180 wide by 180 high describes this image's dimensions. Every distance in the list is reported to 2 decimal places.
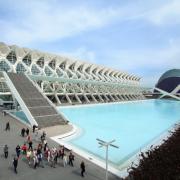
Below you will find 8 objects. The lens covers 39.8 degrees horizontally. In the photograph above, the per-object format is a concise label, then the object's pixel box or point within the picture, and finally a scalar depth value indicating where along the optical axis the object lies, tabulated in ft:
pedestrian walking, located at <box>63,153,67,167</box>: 39.72
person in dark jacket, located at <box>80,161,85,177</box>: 36.50
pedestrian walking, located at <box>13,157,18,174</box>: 35.76
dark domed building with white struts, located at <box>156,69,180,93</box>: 310.24
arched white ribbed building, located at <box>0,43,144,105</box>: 146.92
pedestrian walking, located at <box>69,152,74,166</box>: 40.19
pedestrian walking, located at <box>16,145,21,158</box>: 40.57
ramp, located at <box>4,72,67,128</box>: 69.19
